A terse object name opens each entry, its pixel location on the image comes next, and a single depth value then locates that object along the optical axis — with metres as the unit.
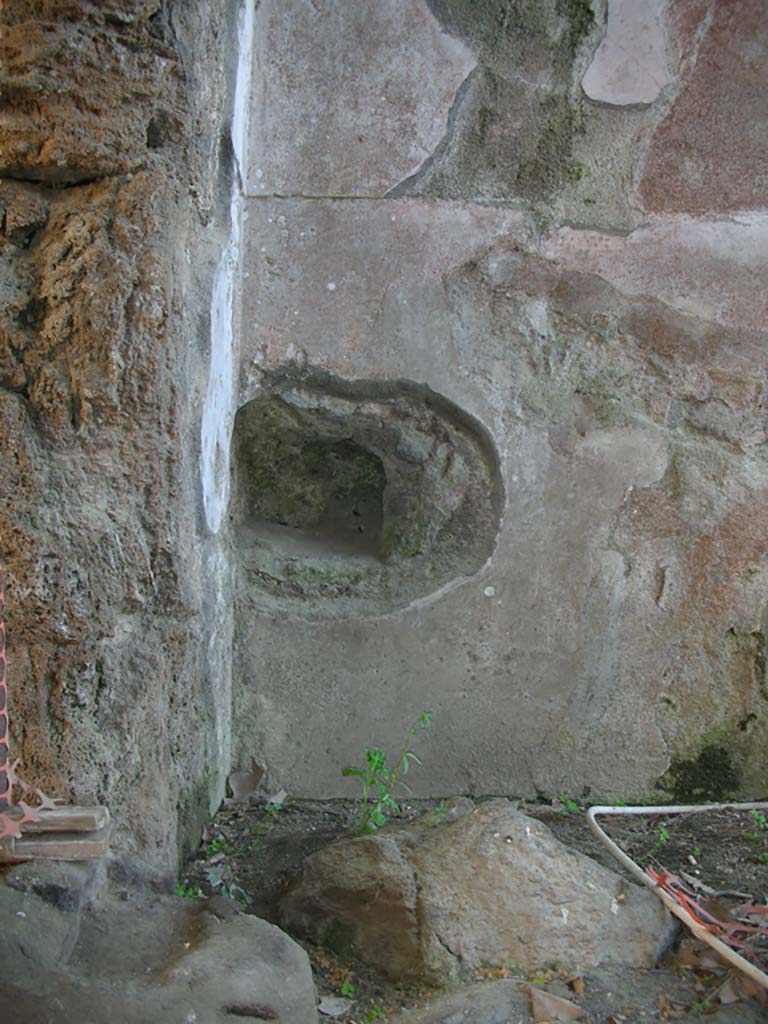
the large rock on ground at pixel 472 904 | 1.71
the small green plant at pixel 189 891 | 1.87
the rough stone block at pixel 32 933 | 1.36
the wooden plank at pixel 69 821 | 1.58
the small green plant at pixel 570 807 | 2.31
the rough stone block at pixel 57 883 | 1.48
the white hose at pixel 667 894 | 1.70
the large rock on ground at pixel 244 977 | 1.39
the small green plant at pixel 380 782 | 2.05
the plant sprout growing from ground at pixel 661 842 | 2.13
